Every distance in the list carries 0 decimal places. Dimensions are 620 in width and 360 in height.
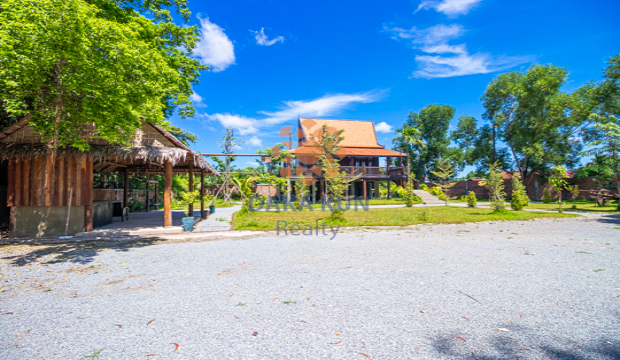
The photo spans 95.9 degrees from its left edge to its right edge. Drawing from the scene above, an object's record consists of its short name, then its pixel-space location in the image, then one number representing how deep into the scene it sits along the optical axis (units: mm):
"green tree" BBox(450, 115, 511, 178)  32875
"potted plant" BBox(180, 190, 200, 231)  9422
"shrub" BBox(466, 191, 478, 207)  18855
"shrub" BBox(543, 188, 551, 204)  22622
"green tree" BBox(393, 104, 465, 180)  42406
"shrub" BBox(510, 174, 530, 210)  15062
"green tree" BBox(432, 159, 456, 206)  22397
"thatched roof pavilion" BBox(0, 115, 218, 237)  8102
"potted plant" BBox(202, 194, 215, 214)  17122
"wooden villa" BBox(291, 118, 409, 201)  25883
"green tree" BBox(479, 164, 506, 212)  13827
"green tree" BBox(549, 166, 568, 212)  15234
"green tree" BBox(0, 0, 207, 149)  5688
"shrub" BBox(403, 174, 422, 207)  19766
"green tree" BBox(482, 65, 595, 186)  26578
